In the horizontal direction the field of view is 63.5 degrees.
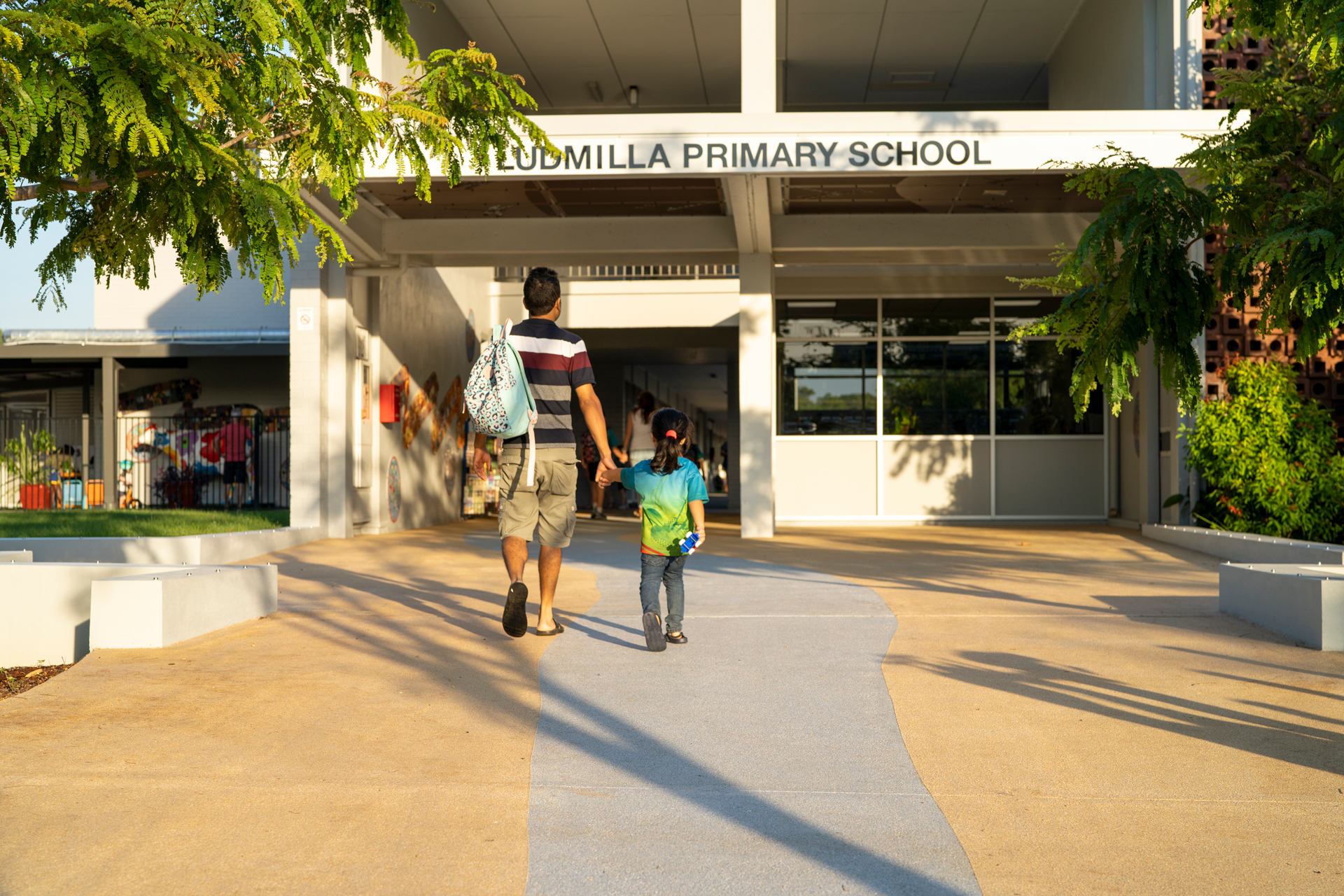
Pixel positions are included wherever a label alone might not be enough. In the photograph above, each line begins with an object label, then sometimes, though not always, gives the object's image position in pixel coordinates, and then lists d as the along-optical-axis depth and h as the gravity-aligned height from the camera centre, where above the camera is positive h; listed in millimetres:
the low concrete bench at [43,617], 5363 -824
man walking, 5391 -36
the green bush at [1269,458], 10141 -164
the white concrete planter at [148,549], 8148 -793
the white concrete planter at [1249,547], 8336 -925
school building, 10320 +2509
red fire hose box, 13562 +536
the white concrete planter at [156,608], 5137 -773
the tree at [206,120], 3252 +1158
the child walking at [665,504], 5355 -292
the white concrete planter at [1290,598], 5293 -835
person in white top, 15453 +211
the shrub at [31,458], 18672 -143
